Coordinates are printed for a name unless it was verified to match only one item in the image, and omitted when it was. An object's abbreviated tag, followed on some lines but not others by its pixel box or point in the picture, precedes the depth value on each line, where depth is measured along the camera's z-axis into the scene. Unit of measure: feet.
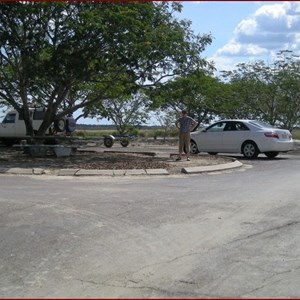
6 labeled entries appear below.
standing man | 55.42
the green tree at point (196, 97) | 60.59
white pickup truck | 86.43
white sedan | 61.98
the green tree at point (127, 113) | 126.17
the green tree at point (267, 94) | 96.89
